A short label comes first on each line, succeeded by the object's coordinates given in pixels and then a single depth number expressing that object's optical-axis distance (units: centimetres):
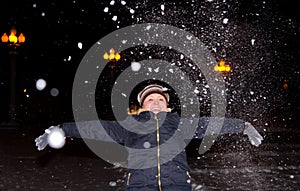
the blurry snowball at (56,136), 344
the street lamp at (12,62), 1865
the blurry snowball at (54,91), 3027
